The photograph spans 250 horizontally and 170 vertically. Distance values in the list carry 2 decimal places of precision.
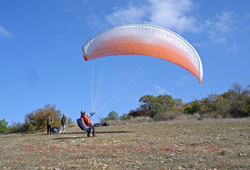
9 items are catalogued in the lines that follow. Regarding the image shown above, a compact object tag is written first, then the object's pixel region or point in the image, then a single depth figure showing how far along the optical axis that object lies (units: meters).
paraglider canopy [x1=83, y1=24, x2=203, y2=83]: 13.44
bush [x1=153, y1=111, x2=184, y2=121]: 28.84
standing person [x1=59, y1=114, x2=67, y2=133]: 19.28
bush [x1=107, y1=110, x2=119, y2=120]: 44.48
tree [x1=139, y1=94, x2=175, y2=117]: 39.65
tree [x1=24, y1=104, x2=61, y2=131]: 26.23
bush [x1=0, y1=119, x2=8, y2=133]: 44.55
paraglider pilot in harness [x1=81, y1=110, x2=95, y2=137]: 13.80
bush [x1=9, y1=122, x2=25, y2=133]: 29.27
